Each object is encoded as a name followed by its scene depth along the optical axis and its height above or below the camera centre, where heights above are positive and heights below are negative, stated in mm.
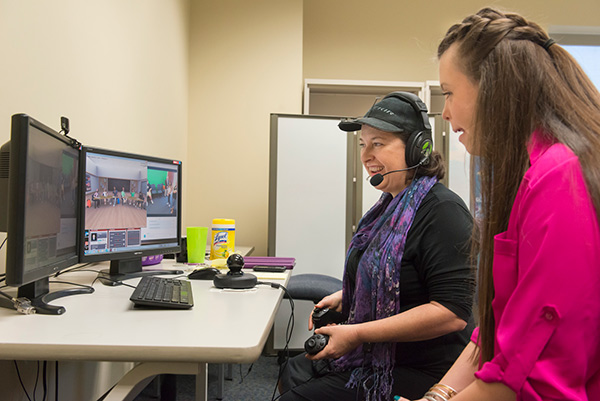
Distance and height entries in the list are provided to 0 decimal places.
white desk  774 -241
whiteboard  3000 +123
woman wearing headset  1056 -186
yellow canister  2008 -125
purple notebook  1928 -232
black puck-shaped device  1367 -211
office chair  2232 -397
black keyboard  1056 -214
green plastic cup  1984 -159
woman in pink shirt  532 +13
